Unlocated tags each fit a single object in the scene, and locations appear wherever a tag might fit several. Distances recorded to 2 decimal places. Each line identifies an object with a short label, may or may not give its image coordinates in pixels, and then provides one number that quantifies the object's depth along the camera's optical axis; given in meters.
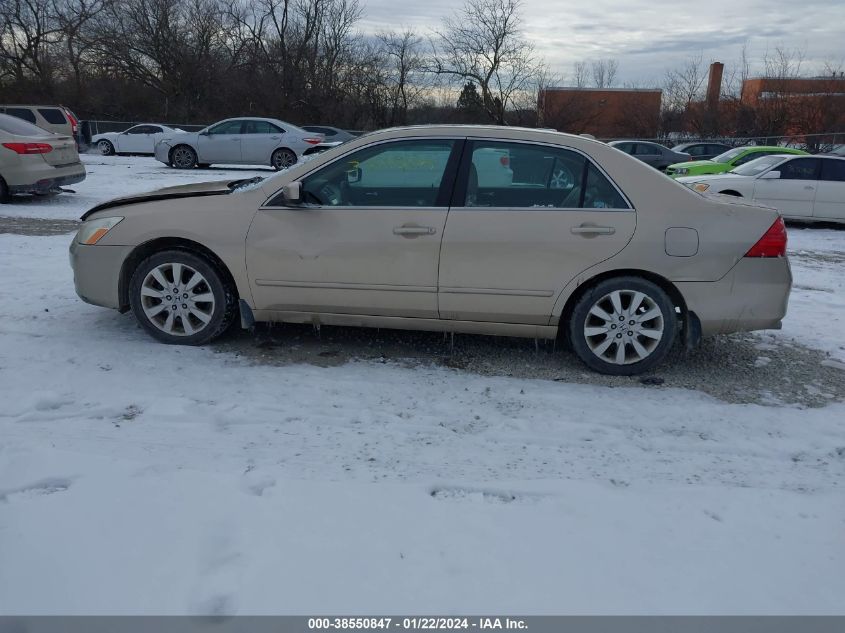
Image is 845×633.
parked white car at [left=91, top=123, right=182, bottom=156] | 26.81
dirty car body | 4.41
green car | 16.22
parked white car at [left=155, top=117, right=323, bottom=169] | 19.80
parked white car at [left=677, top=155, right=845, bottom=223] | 12.34
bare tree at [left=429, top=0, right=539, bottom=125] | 42.09
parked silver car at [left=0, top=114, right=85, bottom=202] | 10.91
